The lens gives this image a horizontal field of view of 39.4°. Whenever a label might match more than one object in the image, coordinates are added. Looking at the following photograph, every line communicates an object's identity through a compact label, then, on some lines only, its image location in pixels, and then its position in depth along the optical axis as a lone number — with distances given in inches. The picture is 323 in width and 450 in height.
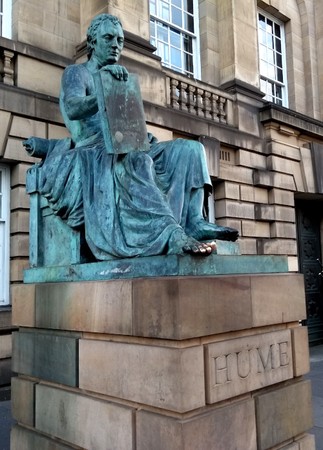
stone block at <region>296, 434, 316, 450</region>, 129.4
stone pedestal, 102.7
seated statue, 129.8
